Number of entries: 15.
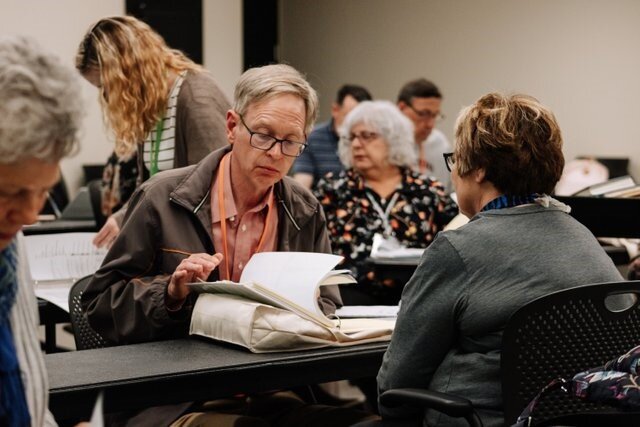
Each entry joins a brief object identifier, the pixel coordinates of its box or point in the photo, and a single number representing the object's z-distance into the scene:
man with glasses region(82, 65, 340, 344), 2.41
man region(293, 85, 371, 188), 5.93
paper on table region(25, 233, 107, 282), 3.13
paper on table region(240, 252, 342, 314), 2.35
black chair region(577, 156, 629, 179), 7.27
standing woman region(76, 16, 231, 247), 3.37
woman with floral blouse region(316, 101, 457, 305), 4.33
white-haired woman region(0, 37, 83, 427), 1.18
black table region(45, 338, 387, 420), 2.01
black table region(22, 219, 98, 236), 4.64
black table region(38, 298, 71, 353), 3.03
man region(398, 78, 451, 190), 6.33
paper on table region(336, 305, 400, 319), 2.69
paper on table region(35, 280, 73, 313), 2.93
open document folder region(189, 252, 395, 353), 2.26
